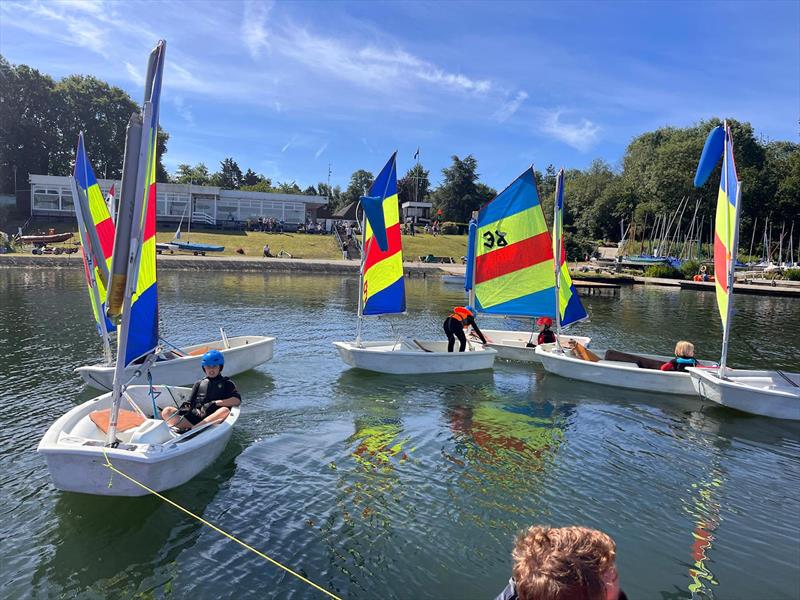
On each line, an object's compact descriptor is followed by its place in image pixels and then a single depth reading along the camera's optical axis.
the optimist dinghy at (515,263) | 17.88
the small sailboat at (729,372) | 12.80
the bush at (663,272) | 56.78
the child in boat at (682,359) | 14.91
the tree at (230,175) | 117.88
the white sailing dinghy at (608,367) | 14.84
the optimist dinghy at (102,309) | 10.21
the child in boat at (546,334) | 18.31
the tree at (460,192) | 95.00
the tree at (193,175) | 110.62
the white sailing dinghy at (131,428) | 7.15
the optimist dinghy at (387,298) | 16.08
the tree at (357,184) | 120.28
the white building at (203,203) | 64.88
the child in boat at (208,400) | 9.35
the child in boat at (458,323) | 16.78
